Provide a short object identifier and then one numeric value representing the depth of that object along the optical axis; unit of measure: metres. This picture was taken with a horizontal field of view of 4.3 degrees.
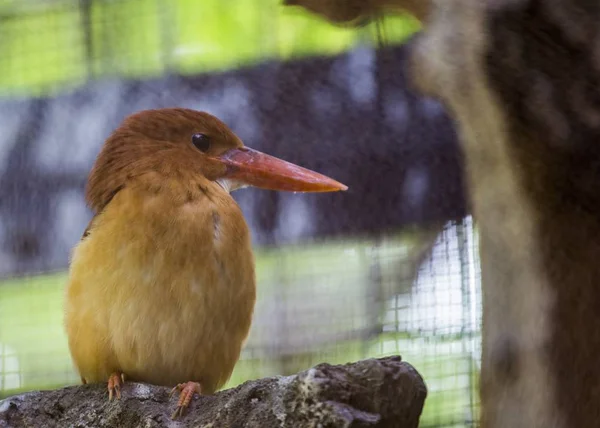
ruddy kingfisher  3.36
